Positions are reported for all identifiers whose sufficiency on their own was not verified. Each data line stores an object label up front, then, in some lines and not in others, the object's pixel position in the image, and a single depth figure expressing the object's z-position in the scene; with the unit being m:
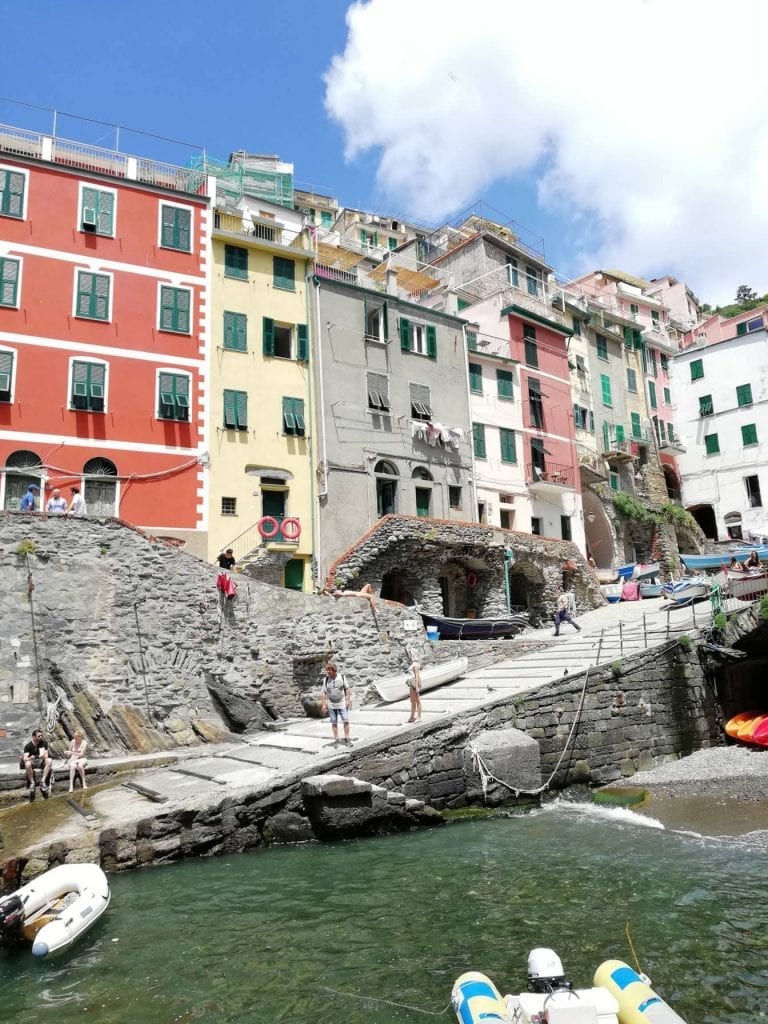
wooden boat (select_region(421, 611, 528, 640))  23.10
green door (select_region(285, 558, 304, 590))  25.31
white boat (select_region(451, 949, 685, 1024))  5.47
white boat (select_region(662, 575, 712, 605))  23.67
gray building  26.55
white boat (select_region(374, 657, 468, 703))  18.56
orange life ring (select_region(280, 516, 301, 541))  23.27
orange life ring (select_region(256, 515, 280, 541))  22.66
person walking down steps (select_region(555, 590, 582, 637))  24.53
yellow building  23.75
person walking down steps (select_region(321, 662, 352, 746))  13.87
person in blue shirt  18.88
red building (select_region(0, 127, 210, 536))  21.50
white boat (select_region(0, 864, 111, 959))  7.81
